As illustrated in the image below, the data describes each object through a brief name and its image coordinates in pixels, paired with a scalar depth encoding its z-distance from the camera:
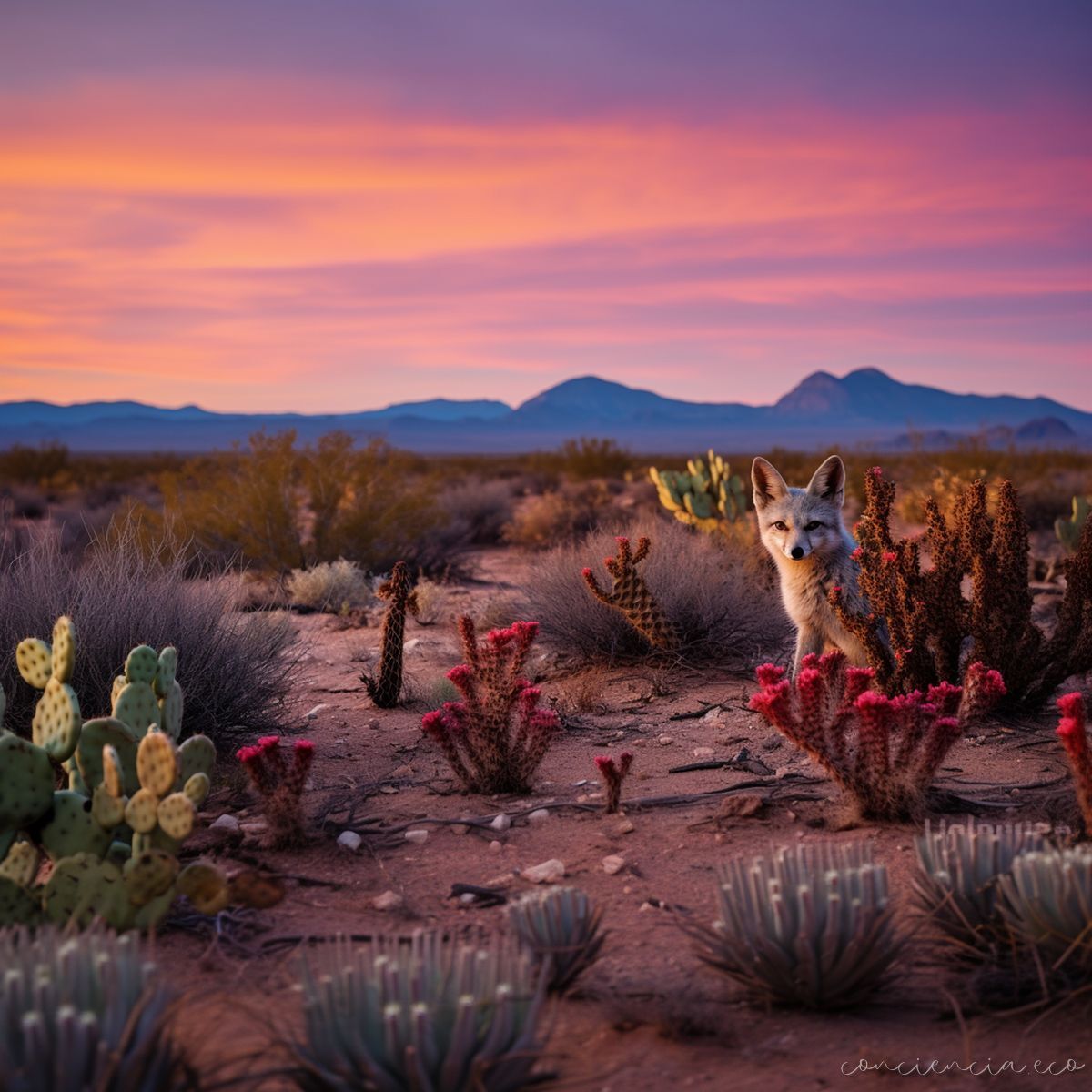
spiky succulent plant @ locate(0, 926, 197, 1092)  2.54
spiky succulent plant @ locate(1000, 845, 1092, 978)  3.43
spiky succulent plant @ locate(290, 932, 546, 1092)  2.73
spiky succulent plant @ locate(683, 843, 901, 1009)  3.48
